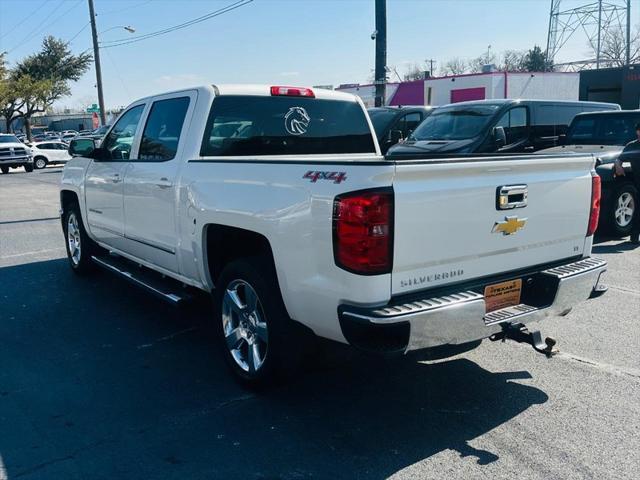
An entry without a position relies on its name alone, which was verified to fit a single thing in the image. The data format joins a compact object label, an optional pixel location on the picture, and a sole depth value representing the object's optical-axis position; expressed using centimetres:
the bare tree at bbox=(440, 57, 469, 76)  10528
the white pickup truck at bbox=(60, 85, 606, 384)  322
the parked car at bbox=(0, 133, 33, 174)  2988
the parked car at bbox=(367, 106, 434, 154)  1467
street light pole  3792
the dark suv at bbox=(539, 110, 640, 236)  911
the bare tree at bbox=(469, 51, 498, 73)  9256
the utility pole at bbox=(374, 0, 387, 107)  1588
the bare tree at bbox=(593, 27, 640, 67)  7381
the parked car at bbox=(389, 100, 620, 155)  1107
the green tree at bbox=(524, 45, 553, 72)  8181
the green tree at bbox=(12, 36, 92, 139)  6631
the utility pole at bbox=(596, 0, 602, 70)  5610
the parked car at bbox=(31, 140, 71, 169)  3344
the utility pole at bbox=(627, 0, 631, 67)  5409
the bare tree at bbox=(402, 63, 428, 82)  9288
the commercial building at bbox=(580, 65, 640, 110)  2747
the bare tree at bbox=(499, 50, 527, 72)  8888
